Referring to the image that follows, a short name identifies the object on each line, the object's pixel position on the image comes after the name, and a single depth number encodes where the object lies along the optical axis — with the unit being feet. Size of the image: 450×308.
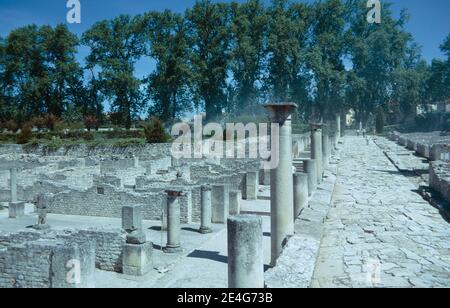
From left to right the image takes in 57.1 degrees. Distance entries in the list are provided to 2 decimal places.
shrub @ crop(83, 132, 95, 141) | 139.33
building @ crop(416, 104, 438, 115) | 237.86
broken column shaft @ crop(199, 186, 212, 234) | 42.91
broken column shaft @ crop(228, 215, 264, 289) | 17.57
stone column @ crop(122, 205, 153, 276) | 30.71
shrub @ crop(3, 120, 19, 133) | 163.07
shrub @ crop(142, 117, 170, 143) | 120.78
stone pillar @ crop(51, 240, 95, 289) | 22.76
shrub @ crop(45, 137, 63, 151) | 127.13
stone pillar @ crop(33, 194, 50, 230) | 43.14
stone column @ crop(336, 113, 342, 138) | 144.77
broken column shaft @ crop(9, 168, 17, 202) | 56.90
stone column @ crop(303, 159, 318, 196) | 38.83
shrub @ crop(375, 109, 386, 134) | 172.65
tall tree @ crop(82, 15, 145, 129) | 163.12
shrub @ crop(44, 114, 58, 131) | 152.15
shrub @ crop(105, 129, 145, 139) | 143.02
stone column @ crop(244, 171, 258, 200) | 59.06
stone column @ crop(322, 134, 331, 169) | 59.58
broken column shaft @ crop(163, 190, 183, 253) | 36.65
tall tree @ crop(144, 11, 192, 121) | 160.97
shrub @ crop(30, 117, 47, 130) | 153.28
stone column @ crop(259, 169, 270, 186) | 68.64
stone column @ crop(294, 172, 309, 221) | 30.99
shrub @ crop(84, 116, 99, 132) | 152.36
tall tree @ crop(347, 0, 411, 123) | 158.51
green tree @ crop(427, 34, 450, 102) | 177.99
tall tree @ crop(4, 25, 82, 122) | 166.81
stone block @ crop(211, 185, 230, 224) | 47.09
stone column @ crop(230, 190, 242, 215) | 49.83
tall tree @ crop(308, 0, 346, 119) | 156.25
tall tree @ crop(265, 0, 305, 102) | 155.63
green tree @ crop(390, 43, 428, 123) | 160.76
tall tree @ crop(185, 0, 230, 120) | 162.30
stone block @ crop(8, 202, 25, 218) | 52.38
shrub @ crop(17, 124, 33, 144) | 136.36
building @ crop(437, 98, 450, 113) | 212.52
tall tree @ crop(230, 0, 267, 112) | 158.81
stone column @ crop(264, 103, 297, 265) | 24.54
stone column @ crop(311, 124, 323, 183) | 46.42
